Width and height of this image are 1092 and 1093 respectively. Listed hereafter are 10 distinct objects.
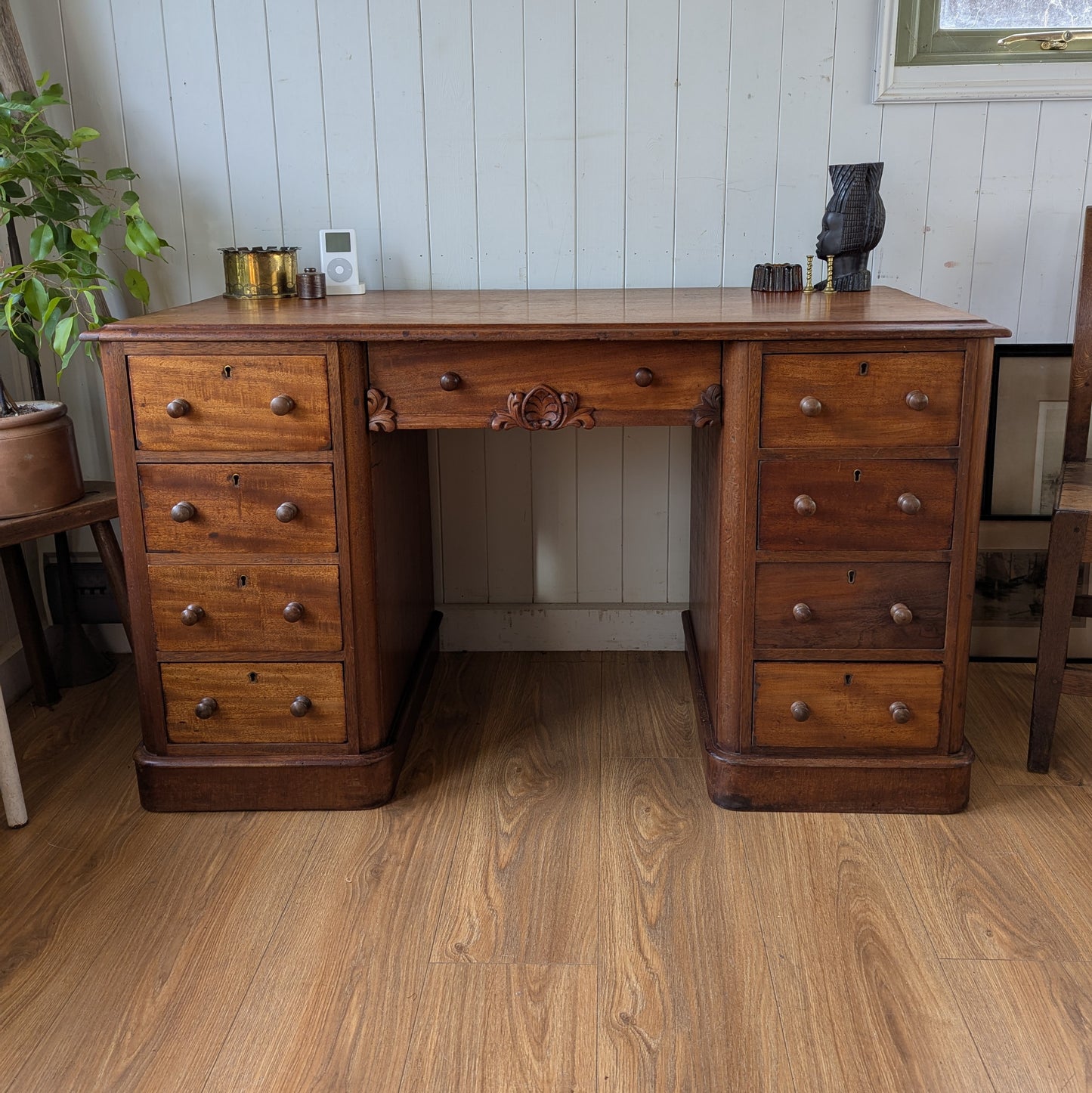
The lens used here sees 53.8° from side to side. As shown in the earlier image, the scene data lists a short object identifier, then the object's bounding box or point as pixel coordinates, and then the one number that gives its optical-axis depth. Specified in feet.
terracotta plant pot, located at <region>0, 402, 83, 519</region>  6.58
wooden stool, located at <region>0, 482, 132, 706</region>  6.65
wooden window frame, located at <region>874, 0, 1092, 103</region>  7.32
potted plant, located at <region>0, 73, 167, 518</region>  6.50
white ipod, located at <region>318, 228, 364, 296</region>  7.45
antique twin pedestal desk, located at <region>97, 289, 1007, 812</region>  5.82
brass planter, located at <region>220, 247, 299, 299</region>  7.27
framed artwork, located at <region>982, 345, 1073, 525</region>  7.91
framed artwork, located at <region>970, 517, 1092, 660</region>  8.17
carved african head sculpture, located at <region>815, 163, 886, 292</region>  6.94
